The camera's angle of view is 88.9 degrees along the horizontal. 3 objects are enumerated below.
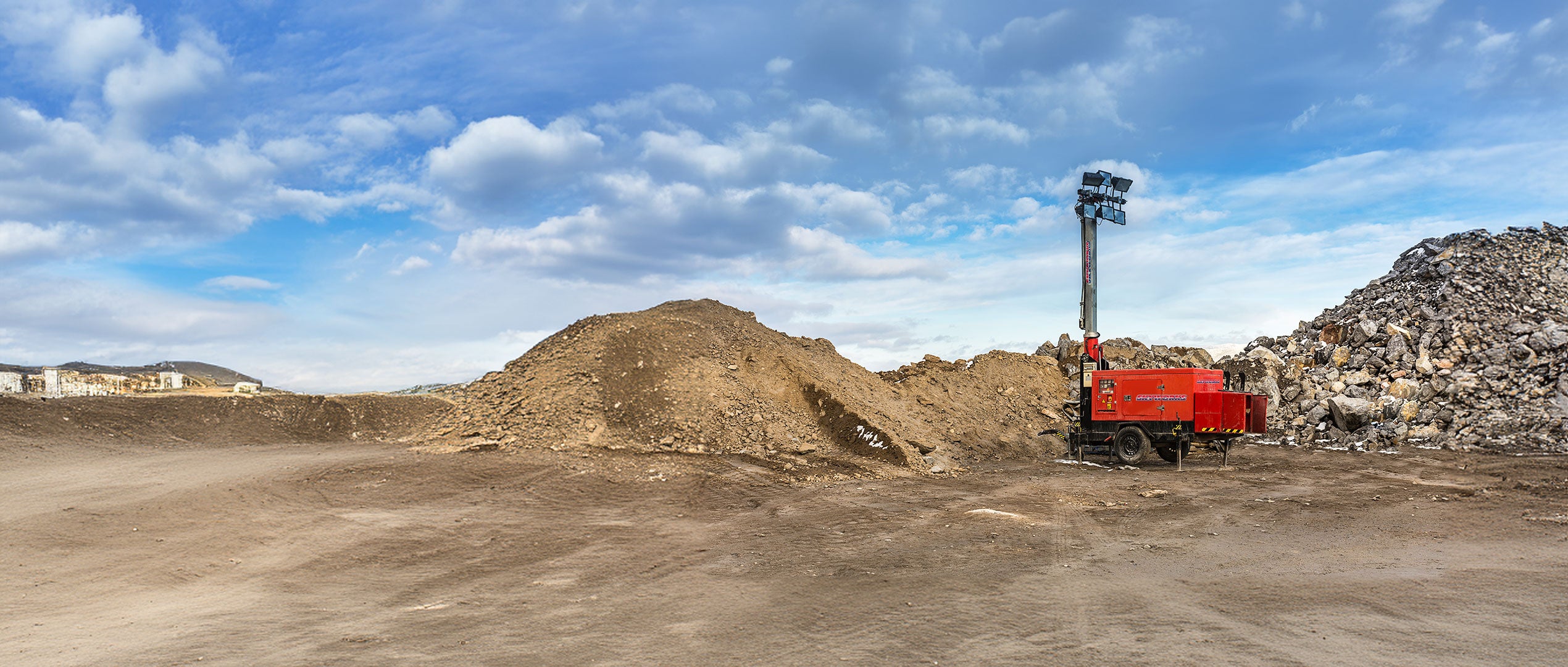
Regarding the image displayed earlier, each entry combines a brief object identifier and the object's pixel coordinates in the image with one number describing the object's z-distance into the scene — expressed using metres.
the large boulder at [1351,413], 23.67
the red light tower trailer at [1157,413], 19.95
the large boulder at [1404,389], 24.48
